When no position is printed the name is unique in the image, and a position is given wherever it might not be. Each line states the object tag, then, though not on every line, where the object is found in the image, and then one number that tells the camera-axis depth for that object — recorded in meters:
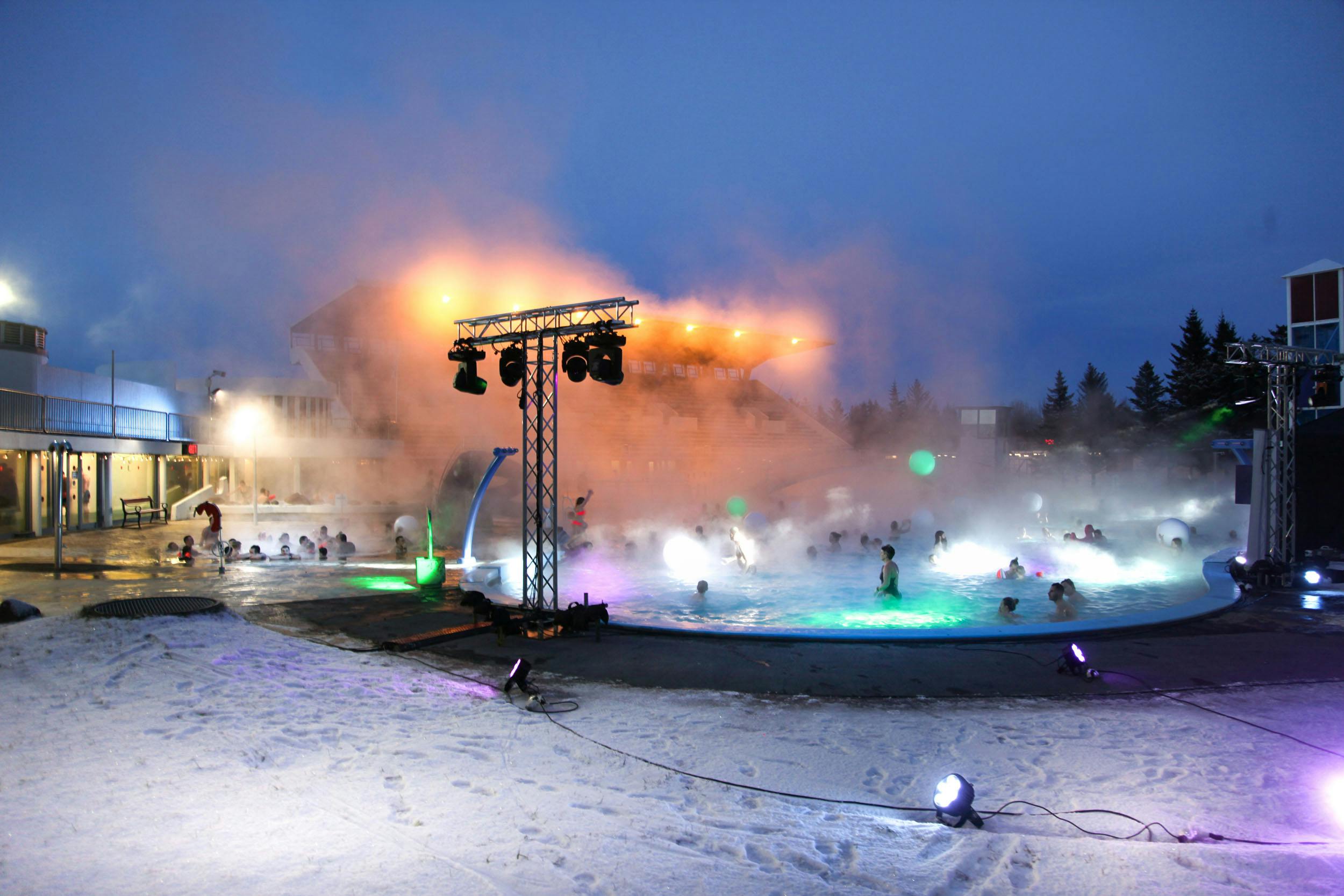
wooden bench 21.45
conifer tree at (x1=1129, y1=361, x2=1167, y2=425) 45.69
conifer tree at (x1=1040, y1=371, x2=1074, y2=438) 58.66
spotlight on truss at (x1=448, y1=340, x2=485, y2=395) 9.20
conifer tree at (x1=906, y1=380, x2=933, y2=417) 81.25
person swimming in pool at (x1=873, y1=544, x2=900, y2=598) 11.09
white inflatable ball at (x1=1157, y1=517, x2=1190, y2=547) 17.77
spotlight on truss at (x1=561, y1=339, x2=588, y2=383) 8.20
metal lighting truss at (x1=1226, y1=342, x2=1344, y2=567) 11.70
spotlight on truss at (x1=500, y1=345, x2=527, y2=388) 8.81
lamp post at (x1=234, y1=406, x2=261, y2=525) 26.69
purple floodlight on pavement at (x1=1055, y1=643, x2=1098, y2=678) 6.29
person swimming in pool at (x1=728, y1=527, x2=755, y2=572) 15.57
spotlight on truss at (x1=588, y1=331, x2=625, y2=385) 7.99
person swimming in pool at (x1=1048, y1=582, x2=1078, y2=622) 9.46
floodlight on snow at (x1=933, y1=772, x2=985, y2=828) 3.66
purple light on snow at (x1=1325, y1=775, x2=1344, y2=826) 3.88
